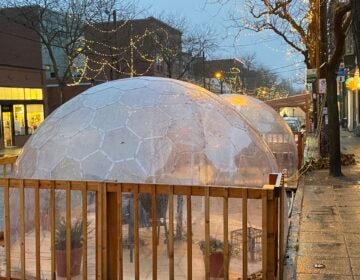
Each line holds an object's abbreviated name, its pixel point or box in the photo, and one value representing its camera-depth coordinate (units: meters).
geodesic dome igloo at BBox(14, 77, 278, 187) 5.93
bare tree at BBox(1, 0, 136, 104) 32.06
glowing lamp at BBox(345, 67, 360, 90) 25.80
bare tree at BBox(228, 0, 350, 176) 14.20
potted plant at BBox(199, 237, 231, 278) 5.48
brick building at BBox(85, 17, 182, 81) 40.06
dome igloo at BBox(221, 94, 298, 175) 14.88
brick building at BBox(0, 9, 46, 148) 34.34
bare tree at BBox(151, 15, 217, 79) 47.78
